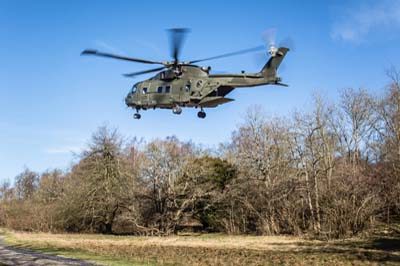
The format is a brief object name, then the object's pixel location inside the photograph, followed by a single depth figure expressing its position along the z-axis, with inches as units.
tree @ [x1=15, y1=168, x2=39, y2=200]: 2878.9
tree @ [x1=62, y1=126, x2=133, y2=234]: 1318.9
